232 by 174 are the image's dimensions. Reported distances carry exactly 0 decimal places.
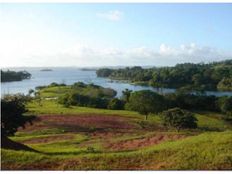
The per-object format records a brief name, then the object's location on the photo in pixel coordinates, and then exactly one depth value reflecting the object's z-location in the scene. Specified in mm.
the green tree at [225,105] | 44469
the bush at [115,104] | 43875
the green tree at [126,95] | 47147
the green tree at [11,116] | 15975
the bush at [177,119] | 26000
